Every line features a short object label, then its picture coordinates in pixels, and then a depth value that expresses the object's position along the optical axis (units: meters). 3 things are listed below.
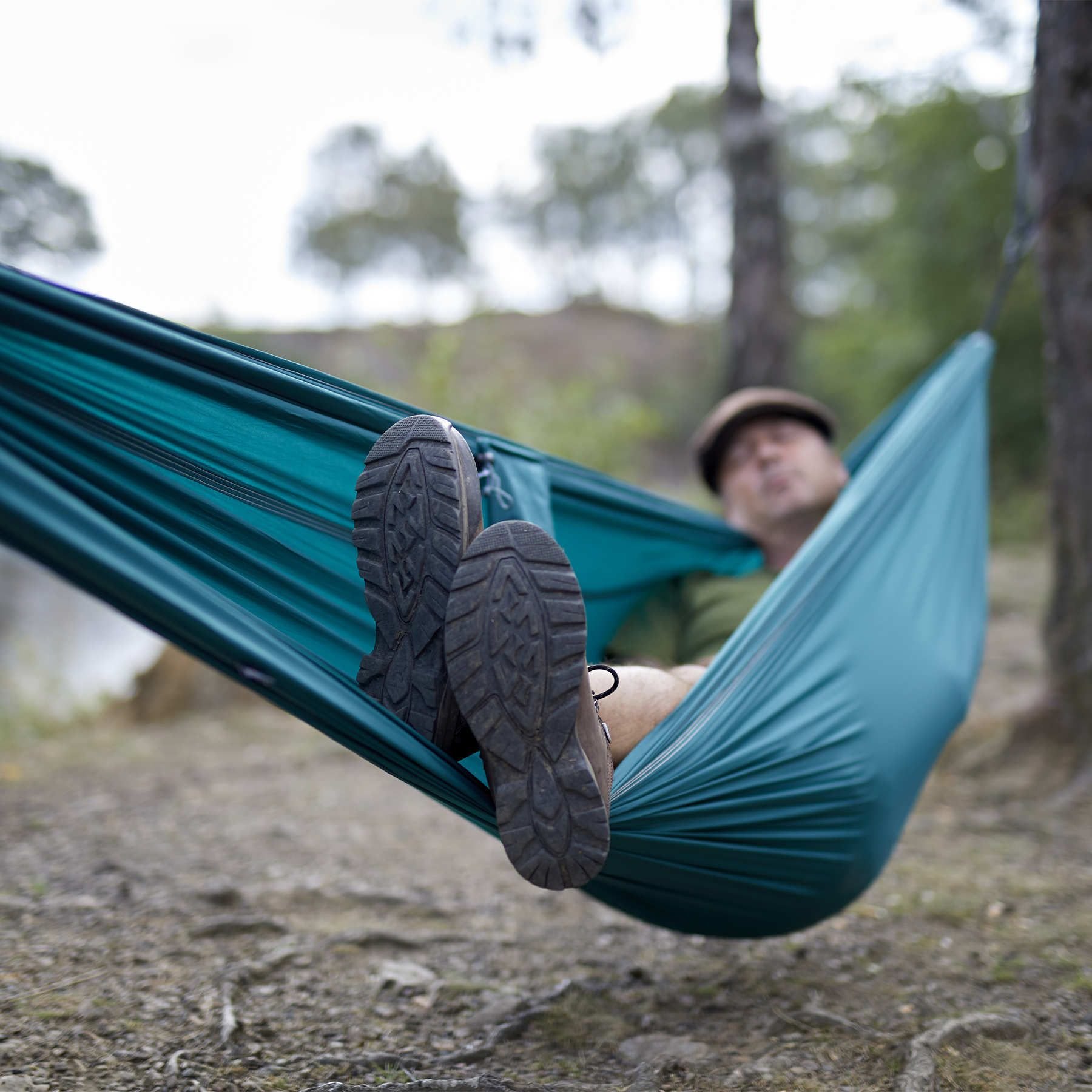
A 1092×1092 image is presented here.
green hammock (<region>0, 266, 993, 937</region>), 1.07
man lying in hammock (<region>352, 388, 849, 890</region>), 1.00
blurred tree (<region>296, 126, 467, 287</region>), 21.44
